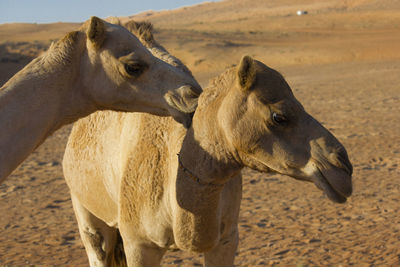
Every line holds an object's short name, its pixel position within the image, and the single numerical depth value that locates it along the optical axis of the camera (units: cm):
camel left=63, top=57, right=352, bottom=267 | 289
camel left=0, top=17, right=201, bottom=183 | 340
